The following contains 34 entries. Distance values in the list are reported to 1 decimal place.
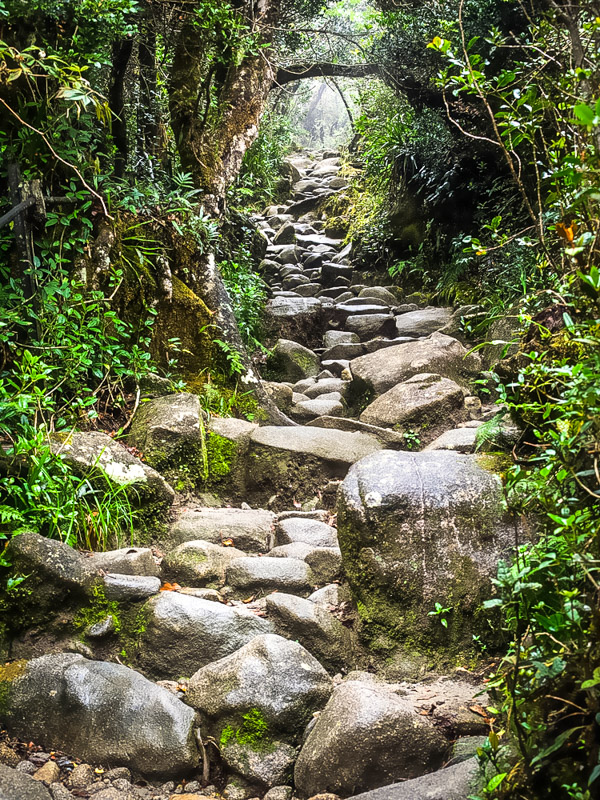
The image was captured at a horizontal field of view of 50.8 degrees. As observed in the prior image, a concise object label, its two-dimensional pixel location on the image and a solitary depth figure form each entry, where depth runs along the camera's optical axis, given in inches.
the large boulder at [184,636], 116.4
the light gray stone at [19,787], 83.7
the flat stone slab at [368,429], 206.2
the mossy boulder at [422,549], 115.3
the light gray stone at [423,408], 209.8
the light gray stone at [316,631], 117.6
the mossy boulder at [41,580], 113.5
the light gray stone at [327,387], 270.8
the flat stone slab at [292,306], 361.7
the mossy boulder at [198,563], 137.4
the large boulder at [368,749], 89.8
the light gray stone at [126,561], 129.6
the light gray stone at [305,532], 154.8
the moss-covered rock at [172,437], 173.3
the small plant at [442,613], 113.3
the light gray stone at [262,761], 95.3
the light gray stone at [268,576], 135.6
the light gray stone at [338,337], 335.9
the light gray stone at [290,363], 311.9
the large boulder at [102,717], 97.4
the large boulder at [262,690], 100.0
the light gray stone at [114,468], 143.8
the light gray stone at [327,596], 128.1
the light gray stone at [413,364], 242.5
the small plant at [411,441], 204.8
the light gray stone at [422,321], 312.2
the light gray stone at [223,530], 154.6
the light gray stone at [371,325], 334.6
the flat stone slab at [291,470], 187.0
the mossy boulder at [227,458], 184.4
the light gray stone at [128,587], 120.6
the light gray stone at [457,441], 163.3
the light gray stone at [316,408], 246.5
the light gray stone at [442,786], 73.7
